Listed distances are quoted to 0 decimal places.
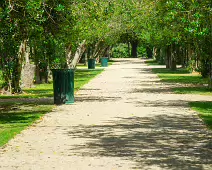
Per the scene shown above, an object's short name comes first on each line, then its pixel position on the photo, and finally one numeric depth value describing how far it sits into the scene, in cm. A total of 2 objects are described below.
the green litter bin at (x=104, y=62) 6447
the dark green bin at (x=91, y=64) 5789
